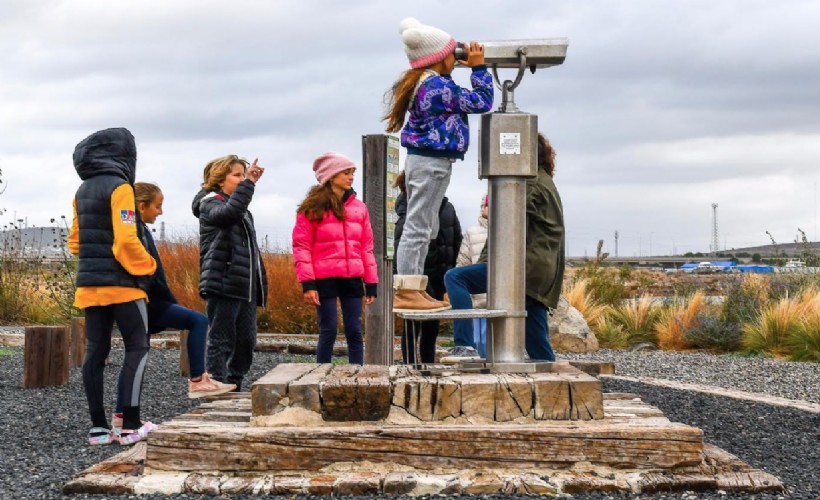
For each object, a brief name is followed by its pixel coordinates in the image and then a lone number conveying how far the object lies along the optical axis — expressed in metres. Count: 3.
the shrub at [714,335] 13.58
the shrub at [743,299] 14.38
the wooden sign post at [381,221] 8.84
